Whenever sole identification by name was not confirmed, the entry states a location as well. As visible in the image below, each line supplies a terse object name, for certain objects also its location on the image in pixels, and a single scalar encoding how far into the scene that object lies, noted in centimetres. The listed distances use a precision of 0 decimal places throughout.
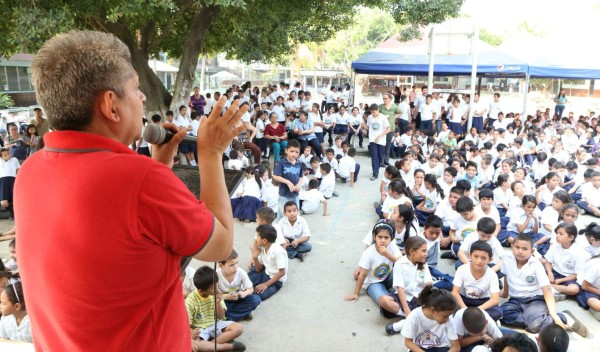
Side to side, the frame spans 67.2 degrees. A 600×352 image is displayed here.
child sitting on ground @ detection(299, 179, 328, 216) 688
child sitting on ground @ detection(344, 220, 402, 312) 429
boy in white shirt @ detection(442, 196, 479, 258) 521
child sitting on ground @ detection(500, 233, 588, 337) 381
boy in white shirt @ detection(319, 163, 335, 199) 764
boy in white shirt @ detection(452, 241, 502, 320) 391
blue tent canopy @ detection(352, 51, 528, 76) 1212
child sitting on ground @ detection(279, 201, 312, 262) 534
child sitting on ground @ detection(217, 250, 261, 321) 398
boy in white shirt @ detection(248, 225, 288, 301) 442
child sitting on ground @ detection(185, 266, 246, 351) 351
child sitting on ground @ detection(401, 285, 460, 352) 330
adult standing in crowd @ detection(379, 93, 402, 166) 951
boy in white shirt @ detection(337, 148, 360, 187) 851
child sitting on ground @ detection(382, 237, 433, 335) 402
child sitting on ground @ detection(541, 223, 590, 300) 440
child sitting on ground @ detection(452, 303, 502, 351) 326
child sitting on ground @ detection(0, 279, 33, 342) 321
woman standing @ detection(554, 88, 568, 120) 1521
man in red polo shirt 89
